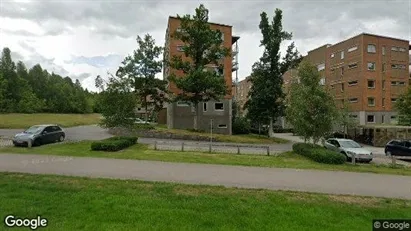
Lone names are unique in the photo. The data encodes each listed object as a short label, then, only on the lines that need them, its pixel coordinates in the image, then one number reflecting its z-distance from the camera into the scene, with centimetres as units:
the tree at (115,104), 2420
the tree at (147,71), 4016
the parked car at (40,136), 2153
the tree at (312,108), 2202
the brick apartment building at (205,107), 4062
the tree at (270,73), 4166
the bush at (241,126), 4578
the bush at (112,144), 1950
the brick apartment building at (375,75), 5019
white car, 2147
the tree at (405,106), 4075
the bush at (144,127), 3401
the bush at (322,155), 1836
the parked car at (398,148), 2538
